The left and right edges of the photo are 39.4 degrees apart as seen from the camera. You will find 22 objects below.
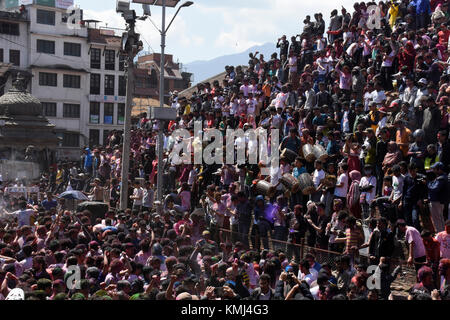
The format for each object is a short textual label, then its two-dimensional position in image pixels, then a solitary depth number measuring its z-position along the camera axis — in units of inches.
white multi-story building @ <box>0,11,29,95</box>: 2117.4
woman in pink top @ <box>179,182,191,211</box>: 722.2
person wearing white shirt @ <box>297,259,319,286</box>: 416.2
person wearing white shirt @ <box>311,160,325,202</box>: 582.6
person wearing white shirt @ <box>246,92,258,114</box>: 878.4
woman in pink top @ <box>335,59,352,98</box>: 748.0
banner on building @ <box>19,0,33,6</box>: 2199.8
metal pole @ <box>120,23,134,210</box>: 770.2
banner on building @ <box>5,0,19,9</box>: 2289.6
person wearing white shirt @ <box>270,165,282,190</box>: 636.1
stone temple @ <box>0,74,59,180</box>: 1341.0
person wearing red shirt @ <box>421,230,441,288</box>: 430.0
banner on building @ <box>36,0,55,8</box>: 2217.0
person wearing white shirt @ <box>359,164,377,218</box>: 538.9
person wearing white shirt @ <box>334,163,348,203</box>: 557.9
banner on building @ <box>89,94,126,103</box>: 2333.9
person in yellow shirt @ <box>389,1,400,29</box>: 869.2
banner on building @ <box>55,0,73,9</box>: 2261.9
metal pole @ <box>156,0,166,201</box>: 774.5
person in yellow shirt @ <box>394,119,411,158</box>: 564.7
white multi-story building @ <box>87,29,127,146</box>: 2331.4
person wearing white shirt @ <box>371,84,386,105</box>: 661.3
